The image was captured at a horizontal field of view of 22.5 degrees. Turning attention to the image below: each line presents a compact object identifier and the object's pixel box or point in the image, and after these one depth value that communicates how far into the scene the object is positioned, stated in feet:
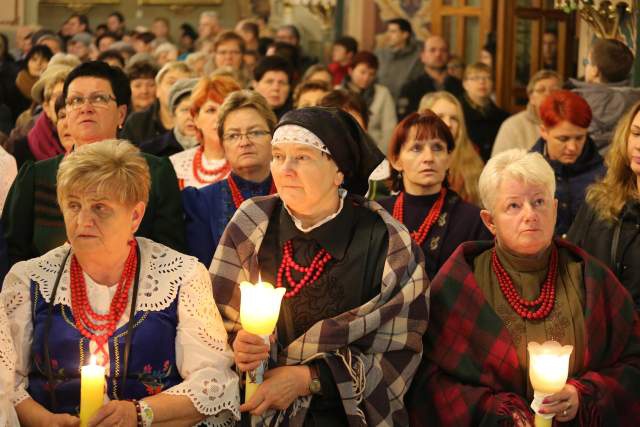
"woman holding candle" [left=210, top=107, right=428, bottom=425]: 17.82
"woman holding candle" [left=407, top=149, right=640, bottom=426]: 18.22
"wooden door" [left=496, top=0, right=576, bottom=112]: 48.21
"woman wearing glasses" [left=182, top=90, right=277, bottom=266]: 22.41
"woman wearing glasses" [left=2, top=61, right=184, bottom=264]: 21.00
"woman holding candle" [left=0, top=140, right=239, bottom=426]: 17.07
